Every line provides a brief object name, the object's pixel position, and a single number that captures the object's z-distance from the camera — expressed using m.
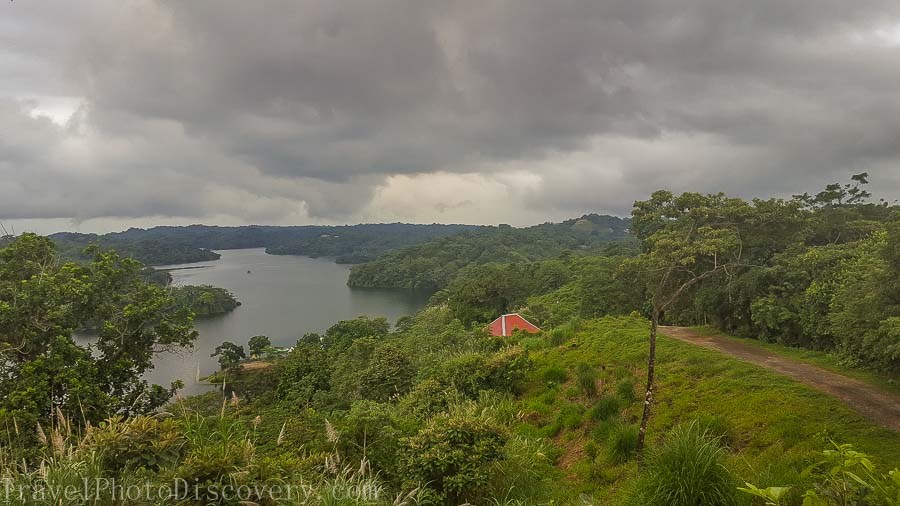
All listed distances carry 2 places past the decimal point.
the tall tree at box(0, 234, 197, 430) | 9.73
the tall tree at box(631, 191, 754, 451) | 14.77
